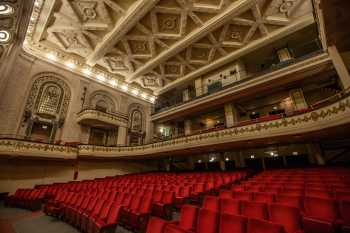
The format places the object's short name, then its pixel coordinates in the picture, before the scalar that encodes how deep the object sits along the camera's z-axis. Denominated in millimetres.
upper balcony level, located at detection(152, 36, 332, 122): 8110
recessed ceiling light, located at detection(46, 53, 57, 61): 11438
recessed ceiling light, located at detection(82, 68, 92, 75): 13127
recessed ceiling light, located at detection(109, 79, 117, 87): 14769
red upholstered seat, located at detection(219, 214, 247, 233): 1846
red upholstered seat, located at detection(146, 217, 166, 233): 1900
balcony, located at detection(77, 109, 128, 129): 11289
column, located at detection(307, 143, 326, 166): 7977
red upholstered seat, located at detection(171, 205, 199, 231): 2275
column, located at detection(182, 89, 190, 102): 16031
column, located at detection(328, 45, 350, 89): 6023
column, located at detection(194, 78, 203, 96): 14469
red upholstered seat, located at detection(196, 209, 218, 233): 2088
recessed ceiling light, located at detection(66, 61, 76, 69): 12345
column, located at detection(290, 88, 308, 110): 9027
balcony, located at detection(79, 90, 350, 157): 5024
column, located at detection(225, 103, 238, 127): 10975
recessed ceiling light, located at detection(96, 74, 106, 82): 13983
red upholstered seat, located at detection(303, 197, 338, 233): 1919
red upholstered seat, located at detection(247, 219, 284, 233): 1514
